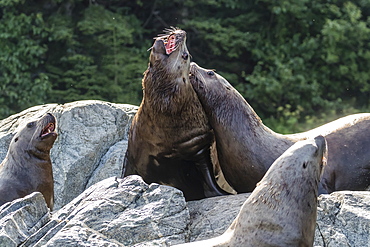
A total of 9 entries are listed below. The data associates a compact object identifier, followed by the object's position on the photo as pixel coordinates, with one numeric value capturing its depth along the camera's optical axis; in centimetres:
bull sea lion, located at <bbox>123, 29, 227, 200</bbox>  1502
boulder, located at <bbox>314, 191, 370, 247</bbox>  1232
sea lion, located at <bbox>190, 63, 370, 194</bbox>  1470
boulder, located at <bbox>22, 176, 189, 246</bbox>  1171
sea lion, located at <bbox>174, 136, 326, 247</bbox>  1048
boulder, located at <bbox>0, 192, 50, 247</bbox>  1196
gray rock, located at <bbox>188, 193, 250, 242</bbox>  1279
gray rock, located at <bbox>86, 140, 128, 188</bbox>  1811
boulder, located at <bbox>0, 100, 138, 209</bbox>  1802
